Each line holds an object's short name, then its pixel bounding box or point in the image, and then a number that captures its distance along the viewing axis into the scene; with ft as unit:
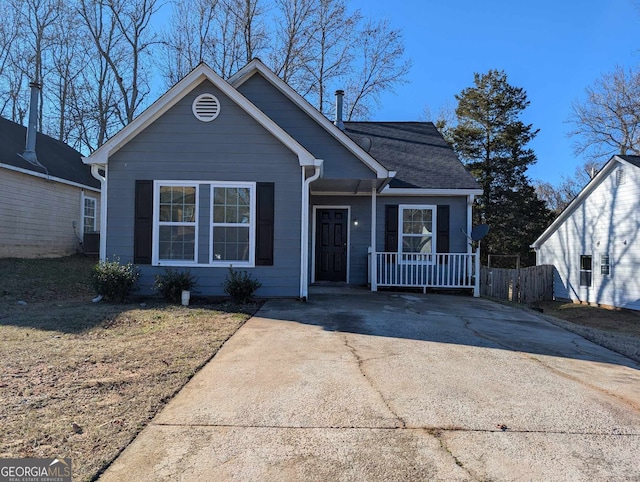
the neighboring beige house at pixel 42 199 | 41.73
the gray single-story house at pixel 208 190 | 25.80
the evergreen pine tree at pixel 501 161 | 82.12
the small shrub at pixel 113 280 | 24.56
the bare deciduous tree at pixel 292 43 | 63.62
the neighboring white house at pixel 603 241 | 44.55
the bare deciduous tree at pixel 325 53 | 64.80
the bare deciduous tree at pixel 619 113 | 73.05
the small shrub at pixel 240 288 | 24.64
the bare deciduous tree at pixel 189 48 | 67.46
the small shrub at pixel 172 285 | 24.67
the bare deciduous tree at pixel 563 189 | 103.35
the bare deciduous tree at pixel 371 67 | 68.85
